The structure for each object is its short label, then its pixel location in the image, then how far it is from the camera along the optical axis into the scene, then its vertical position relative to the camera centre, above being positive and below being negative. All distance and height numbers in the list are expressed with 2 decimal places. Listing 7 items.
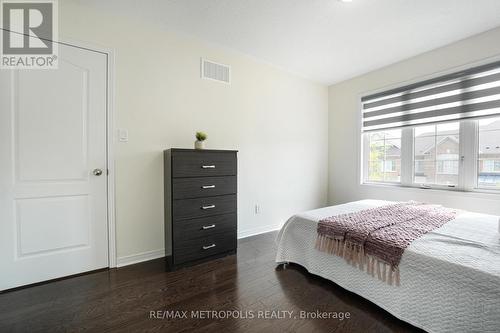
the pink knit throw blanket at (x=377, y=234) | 1.46 -0.51
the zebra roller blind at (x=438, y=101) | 2.37 +0.80
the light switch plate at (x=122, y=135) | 2.16 +0.28
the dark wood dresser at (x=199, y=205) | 2.08 -0.41
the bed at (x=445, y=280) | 1.11 -0.67
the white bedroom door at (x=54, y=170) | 1.75 -0.05
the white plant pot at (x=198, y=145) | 2.30 +0.20
